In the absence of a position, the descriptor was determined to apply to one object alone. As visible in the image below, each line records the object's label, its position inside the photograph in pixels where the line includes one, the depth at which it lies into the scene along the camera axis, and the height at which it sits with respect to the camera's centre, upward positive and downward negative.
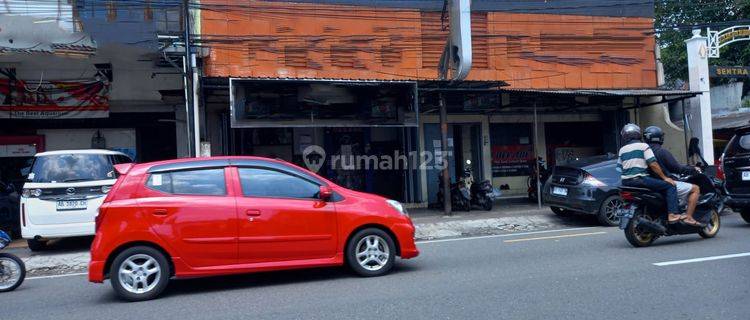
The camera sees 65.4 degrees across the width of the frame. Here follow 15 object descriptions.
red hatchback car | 6.25 -0.57
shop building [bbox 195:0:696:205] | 13.02 +2.08
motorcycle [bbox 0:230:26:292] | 7.21 -1.06
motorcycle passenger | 8.16 -0.19
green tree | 22.86 +5.53
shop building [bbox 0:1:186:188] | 11.98 +2.43
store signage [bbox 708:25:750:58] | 15.44 +3.08
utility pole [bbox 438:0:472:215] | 12.73 +2.46
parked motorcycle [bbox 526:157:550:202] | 15.66 -0.44
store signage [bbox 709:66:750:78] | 15.56 +2.17
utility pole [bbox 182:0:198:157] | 11.55 +1.80
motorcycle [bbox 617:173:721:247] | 8.24 -0.89
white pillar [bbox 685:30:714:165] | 15.22 +1.61
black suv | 9.93 -0.29
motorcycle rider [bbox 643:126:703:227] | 8.38 -0.20
